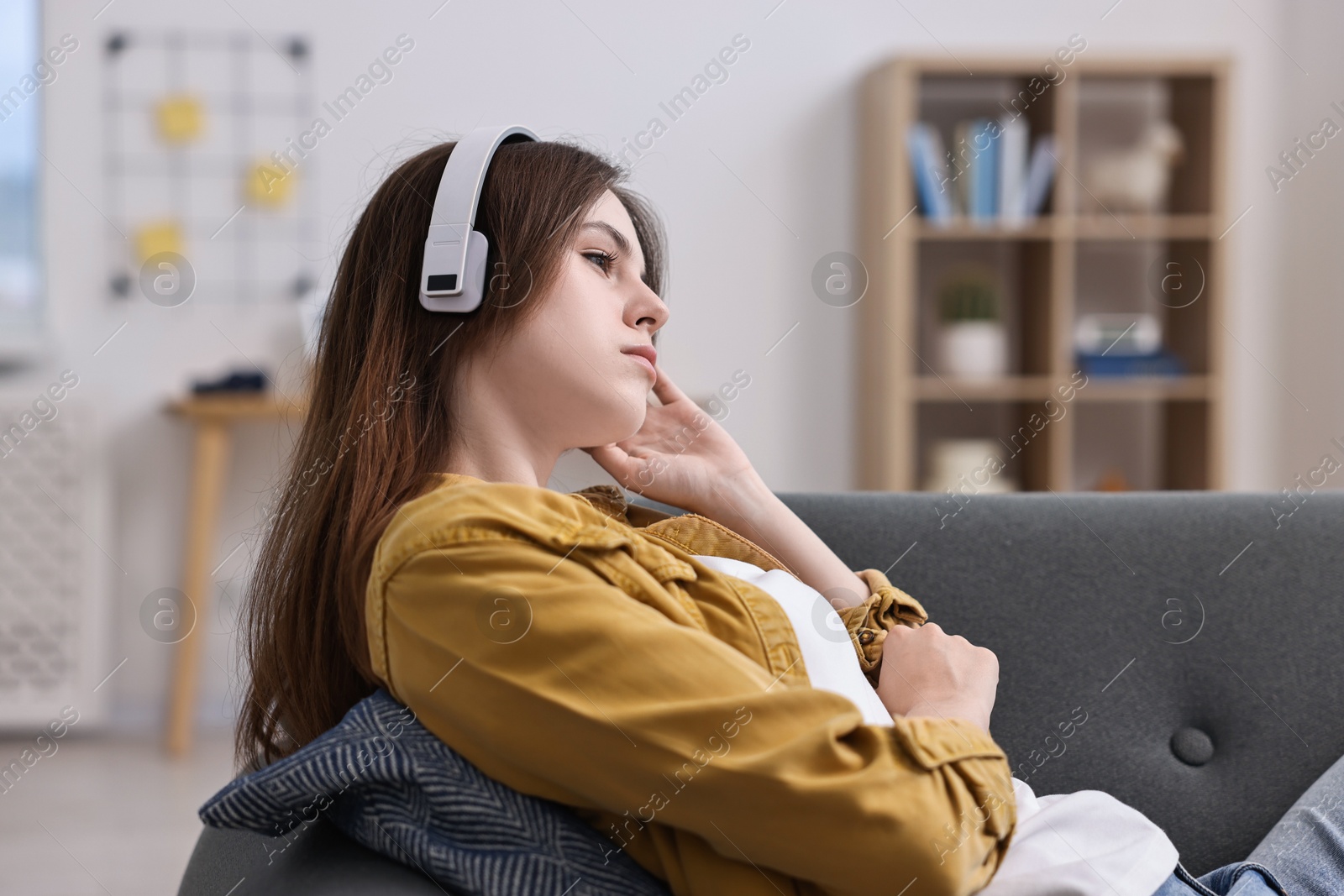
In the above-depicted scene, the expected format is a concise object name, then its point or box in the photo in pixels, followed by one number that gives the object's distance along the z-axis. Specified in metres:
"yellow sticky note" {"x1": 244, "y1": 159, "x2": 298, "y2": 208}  3.14
